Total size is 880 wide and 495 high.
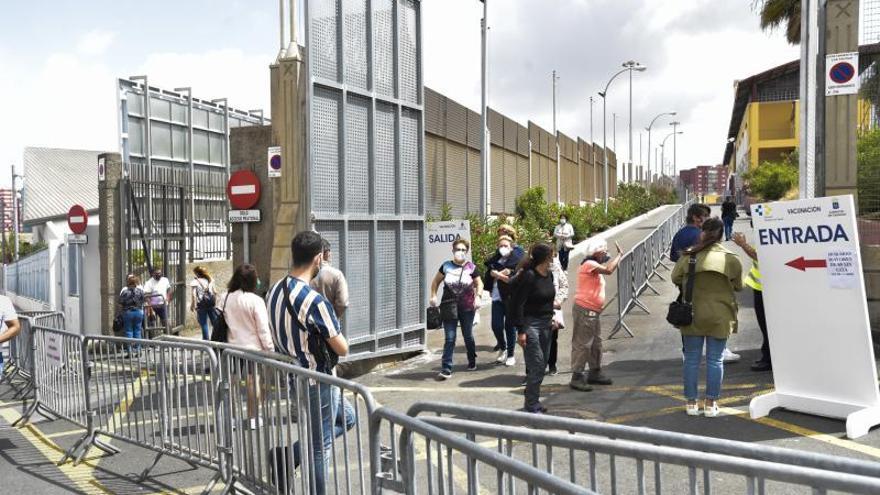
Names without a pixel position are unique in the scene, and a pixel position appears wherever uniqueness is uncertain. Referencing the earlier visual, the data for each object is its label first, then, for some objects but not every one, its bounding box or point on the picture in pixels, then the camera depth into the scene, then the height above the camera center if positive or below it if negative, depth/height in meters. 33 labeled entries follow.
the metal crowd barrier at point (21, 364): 9.42 -1.75
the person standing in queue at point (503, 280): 9.11 -0.63
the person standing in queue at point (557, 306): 8.08 -0.83
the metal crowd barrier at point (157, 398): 5.50 -1.32
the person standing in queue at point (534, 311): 6.91 -0.76
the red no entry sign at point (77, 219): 14.50 +0.27
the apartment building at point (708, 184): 175.38 +10.52
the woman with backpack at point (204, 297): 12.20 -1.05
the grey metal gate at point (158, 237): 14.35 -0.09
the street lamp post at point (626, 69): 39.55 +8.01
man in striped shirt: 4.17 -0.63
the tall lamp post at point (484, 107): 18.68 +3.02
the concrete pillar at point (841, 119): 8.62 +1.19
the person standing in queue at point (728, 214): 21.19 +0.31
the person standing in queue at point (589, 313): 7.89 -0.89
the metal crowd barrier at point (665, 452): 2.18 -0.75
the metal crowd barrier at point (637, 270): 11.71 -0.82
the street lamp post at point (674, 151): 81.31 +8.41
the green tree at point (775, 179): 45.12 +2.69
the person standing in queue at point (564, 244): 15.66 -0.40
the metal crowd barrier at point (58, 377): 7.05 -1.40
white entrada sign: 6.16 -0.74
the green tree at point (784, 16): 21.36 +5.97
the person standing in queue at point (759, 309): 8.20 -0.93
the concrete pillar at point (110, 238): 14.28 -0.10
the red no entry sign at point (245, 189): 14.23 +0.78
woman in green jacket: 6.39 -0.64
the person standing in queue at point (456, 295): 9.02 -0.79
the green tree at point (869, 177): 9.06 +0.56
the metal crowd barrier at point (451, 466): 2.56 -0.91
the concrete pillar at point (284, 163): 10.31 +1.17
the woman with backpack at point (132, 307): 12.55 -1.24
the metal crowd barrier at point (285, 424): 4.10 -1.12
